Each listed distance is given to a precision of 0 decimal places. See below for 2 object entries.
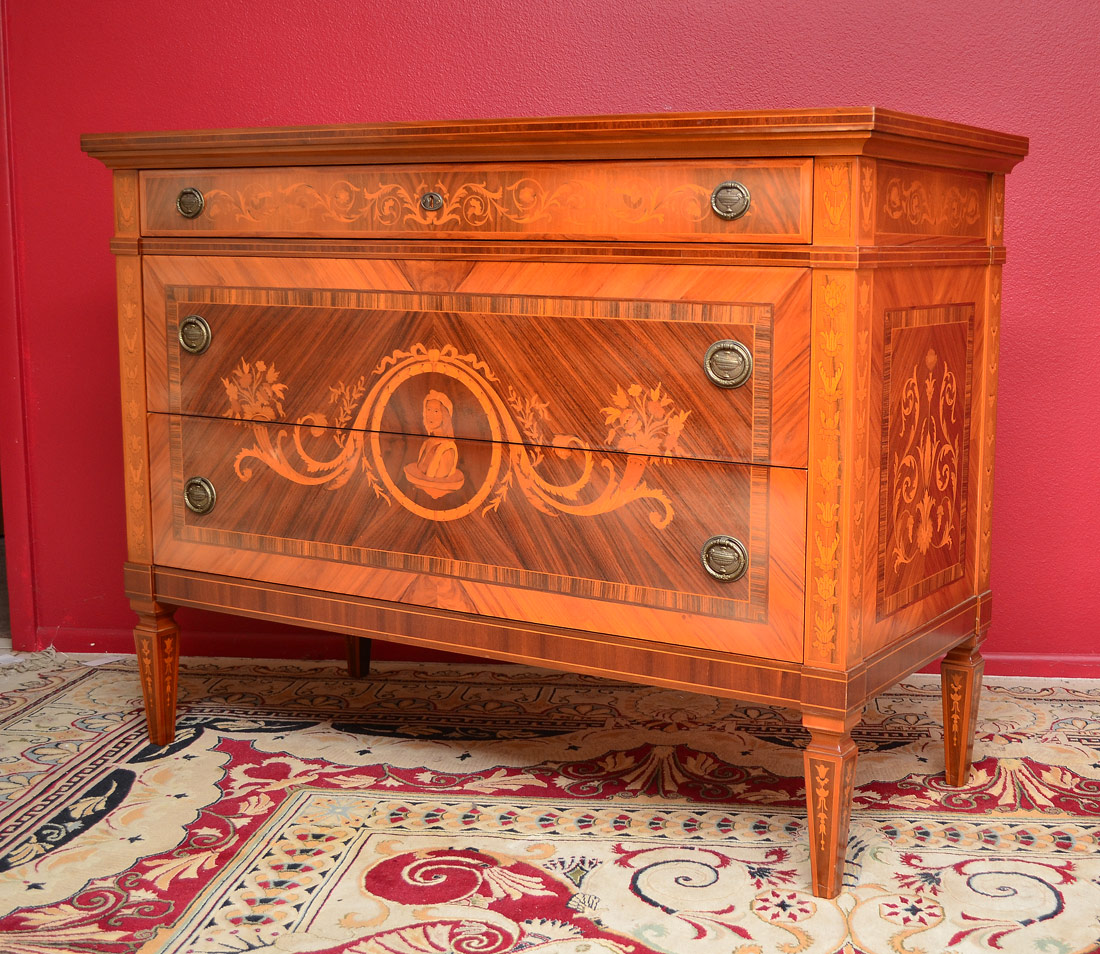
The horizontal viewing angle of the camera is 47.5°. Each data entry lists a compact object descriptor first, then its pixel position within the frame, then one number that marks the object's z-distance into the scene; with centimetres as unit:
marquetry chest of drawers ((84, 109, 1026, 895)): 193
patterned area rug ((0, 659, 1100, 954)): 193
